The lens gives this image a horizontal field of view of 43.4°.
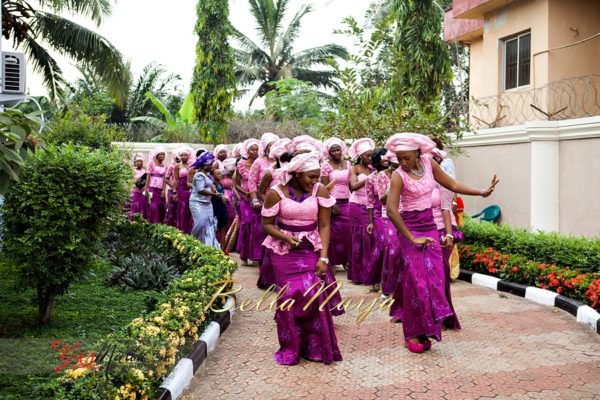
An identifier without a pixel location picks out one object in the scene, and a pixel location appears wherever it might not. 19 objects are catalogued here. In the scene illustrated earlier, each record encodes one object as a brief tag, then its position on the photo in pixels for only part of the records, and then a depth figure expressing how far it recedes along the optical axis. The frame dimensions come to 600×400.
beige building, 12.23
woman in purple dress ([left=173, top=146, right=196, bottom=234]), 13.68
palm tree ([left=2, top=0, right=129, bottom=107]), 16.75
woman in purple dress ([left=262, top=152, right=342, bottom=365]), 6.40
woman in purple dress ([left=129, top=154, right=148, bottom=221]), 16.50
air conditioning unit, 10.41
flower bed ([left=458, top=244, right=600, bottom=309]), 8.54
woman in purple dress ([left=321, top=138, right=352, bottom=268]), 10.30
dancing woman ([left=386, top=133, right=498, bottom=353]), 6.61
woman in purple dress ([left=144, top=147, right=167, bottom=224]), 15.96
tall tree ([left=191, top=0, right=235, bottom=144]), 24.39
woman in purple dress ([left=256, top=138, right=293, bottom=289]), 9.42
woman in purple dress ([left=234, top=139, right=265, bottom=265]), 11.60
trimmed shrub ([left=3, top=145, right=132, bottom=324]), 6.66
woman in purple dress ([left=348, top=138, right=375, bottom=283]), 10.19
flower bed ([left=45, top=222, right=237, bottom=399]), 4.62
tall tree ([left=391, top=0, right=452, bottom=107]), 17.02
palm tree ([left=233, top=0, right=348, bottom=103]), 40.00
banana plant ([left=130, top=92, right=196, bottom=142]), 26.97
